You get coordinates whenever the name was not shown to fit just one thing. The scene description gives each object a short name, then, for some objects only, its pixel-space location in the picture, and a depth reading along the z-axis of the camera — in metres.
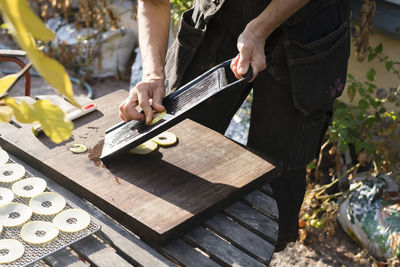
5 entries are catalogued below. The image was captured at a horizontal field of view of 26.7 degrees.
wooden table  1.64
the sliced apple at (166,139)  1.95
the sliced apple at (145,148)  1.90
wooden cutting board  1.72
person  1.96
